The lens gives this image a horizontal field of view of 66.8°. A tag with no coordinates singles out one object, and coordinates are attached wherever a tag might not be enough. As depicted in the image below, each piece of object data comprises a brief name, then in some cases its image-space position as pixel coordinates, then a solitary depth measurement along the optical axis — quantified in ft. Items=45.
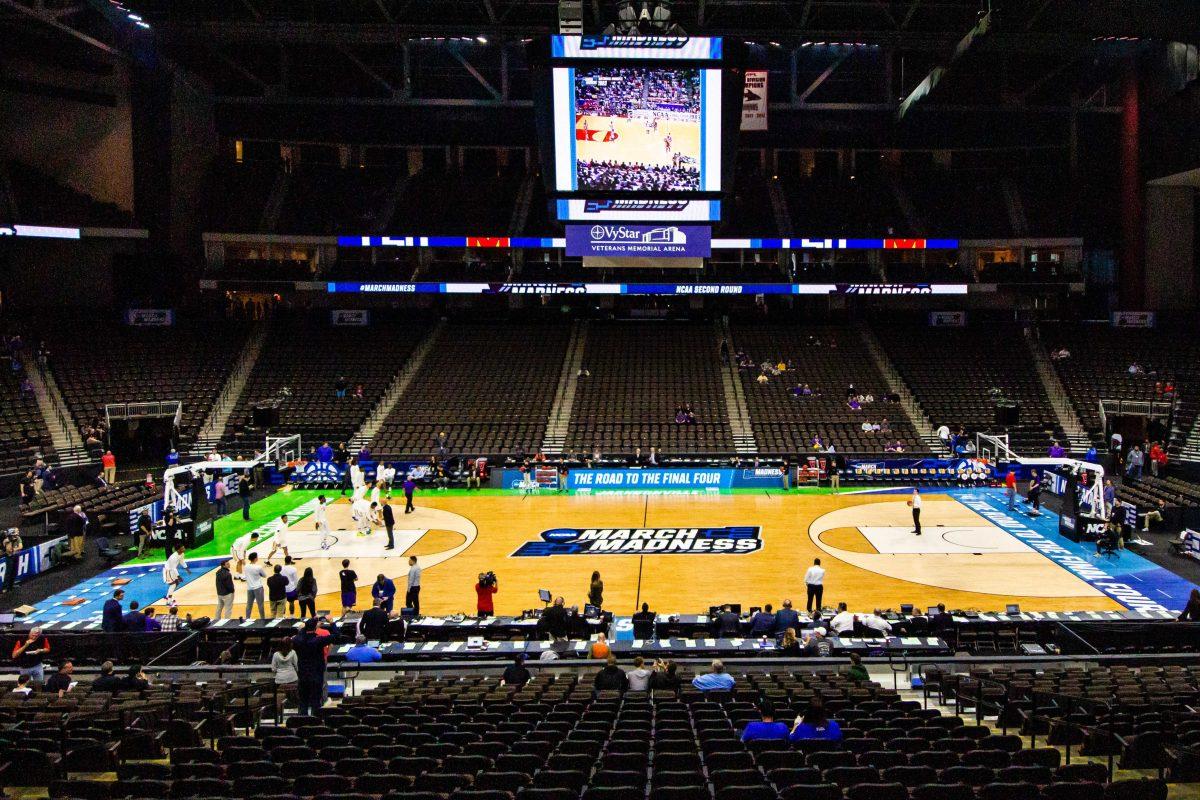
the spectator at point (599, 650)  48.52
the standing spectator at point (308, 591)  59.77
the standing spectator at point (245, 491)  96.55
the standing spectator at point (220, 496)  96.99
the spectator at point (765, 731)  27.27
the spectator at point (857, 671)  42.93
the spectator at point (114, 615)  54.08
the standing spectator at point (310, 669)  37.47
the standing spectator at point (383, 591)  58.29
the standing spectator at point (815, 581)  61.26
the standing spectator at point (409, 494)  97.25
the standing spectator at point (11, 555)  70.23
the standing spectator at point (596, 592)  58.82
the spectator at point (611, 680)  40.96
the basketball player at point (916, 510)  85.40
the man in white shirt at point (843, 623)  52.95
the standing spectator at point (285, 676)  41.65
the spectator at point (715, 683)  39.45
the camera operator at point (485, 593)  59.36
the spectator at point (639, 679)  41.06
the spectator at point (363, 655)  48.60
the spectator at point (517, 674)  43.80
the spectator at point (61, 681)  41.32
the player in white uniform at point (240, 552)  67.67
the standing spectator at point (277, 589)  61.31
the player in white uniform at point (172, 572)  66.49
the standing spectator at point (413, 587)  61.11
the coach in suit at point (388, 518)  80.64
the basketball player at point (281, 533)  72.24
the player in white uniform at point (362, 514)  89.61
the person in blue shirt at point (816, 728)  27.43
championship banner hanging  142.61
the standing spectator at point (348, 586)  61.62
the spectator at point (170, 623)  55.36
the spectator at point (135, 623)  53.93
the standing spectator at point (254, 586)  61.52
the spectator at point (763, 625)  52.70
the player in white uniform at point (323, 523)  83.25
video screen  83.25
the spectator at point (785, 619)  52.49
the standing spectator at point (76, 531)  78.69
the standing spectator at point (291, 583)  62.49
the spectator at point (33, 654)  45.11
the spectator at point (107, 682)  41.68
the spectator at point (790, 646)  48.70
